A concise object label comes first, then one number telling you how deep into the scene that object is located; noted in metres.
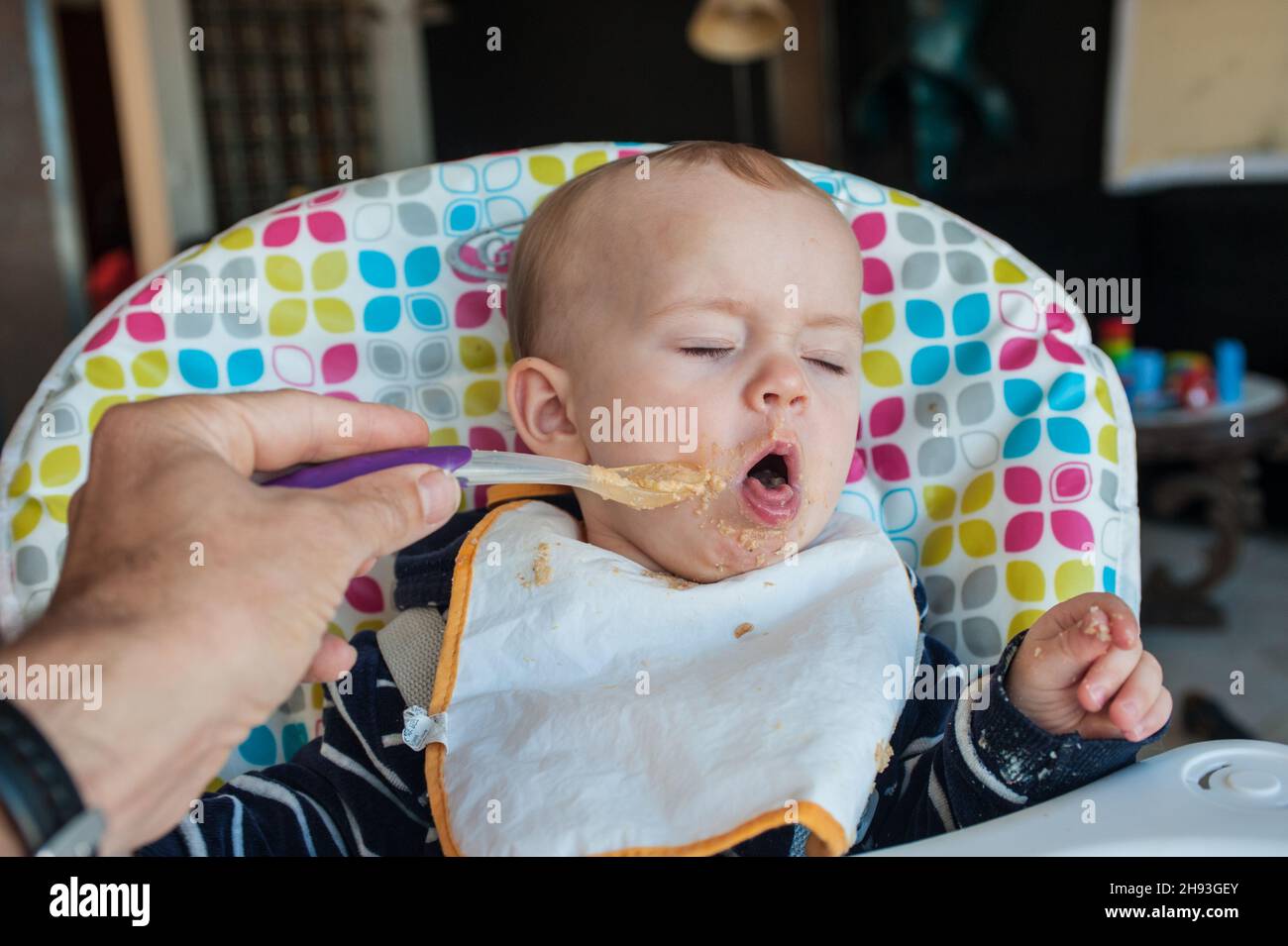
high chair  0.93
